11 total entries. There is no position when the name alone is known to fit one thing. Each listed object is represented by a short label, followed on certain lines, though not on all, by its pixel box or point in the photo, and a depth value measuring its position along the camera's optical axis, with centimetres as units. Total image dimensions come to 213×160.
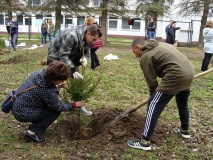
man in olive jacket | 353
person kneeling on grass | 354
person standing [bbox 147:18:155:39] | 2005
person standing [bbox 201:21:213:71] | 941
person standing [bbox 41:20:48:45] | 1892
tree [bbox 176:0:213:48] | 2108
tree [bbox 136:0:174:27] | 2170
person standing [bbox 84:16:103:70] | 914
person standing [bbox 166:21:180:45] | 1559
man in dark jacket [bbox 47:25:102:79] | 417
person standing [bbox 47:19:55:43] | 1822
